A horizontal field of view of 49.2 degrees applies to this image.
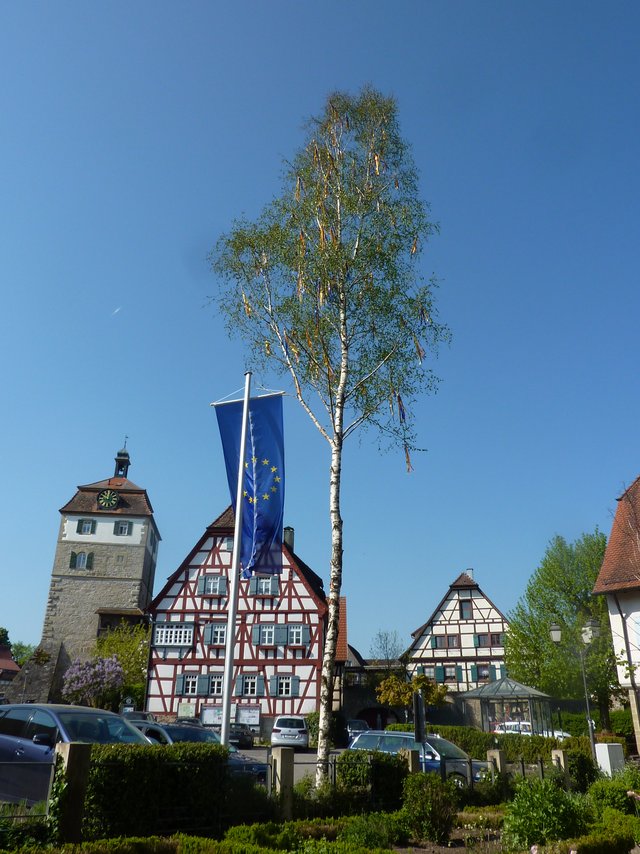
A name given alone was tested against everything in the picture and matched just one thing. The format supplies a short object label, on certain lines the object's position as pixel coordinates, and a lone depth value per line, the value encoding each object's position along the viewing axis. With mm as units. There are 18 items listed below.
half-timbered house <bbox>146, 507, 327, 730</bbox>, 43188
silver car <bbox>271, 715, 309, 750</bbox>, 34906
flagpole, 13961
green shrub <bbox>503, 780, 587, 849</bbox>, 9547
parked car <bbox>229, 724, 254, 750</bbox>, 32094
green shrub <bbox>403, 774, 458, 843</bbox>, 12070
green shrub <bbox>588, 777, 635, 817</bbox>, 13625
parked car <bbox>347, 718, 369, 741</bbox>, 44234
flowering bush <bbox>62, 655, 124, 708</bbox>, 48312
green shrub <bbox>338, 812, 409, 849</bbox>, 10469
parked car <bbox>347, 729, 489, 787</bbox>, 17578
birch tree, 20359
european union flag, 16109
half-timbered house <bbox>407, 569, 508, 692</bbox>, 52219
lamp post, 22545
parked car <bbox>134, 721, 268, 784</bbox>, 15219
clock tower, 59656
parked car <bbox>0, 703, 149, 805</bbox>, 10727
